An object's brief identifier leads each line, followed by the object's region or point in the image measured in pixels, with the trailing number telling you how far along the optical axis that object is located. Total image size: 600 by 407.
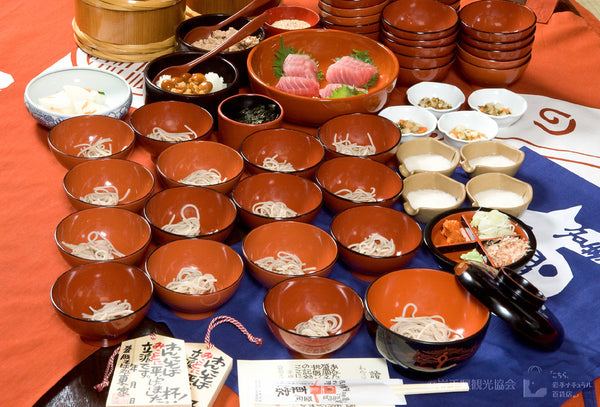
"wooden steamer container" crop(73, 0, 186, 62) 2.48
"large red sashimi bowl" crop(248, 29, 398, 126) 2.26
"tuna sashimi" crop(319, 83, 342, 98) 2.35
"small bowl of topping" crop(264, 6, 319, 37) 2.76
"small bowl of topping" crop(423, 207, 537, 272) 1.77
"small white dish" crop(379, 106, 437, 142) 2.37
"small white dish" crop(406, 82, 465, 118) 2.53
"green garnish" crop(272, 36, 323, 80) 2.52
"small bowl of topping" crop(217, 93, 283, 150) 2.14
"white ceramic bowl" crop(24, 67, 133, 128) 2.14
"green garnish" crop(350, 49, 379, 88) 2.49
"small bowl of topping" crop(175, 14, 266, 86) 2.47
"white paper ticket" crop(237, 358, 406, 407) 1.44
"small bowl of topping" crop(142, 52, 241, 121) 2.23
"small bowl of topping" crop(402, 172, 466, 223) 2.00
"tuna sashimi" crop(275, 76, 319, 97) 2.33
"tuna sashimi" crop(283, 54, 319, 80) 2.45
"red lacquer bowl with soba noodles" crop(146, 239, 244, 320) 1.59
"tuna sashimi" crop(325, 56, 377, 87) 2.43
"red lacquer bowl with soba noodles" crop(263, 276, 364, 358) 1.53
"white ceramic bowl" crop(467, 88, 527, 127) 2.49
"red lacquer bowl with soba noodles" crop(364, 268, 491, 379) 1.41
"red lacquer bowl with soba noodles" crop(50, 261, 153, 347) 1.49
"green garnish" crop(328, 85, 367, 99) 2.32
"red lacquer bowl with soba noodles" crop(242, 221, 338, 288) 1.72
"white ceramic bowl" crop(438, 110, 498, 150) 2.36
